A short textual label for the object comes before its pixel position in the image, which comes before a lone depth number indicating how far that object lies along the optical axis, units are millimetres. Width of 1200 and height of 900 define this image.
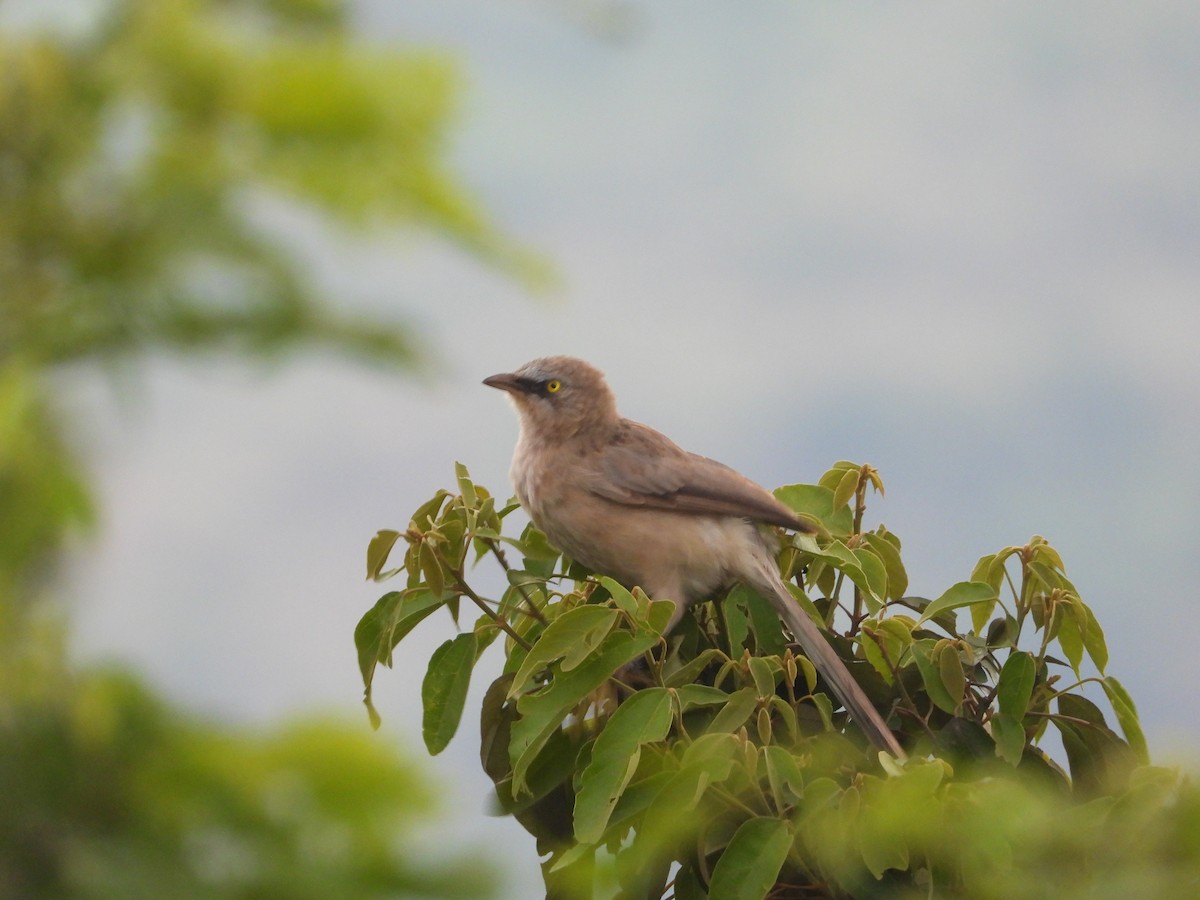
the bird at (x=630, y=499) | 8797
